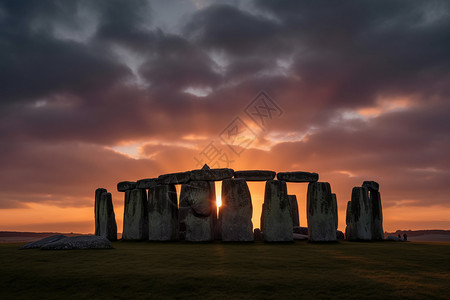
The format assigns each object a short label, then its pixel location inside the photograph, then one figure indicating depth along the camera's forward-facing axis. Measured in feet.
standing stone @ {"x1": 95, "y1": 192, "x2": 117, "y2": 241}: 65.46
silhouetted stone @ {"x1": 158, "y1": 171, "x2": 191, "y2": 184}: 57.29
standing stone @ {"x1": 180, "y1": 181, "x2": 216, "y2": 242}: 54.65
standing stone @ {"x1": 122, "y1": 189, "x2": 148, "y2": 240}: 63.36
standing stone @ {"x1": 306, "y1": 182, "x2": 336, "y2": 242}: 54.24
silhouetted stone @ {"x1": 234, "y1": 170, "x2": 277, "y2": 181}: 54.95
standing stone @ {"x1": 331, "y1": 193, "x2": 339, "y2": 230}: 78.71
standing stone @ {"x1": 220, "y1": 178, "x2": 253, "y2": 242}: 52.26
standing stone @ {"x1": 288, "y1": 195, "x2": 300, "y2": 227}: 74.97
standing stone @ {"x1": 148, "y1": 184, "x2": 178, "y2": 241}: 58.59
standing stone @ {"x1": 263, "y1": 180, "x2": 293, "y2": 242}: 52.44
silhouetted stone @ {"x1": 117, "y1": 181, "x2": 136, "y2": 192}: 67.31
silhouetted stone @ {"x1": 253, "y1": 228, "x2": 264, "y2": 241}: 60.08
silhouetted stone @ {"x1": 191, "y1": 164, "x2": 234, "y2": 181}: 54.80
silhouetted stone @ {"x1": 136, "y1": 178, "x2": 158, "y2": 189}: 63.32
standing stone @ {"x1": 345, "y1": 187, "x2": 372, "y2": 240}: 60.64
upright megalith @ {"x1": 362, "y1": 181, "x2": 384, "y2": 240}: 63.05
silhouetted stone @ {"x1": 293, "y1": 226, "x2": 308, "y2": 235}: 67.82
